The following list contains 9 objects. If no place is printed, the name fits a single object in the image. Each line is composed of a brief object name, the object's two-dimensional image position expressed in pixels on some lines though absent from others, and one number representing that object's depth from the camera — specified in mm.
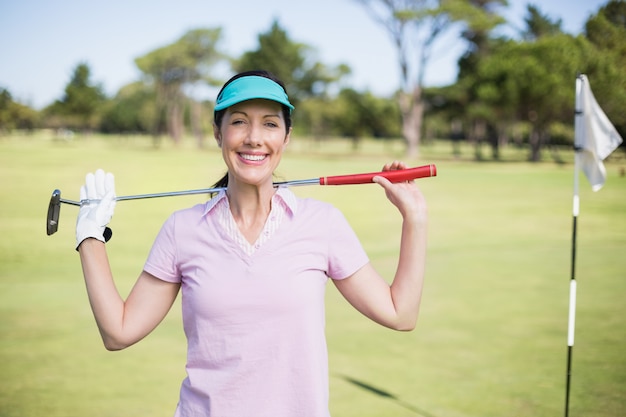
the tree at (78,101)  52188
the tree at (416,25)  38969
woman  1585
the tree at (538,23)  48469
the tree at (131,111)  70938
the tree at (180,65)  60250
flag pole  3711
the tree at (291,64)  53406
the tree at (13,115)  23272
